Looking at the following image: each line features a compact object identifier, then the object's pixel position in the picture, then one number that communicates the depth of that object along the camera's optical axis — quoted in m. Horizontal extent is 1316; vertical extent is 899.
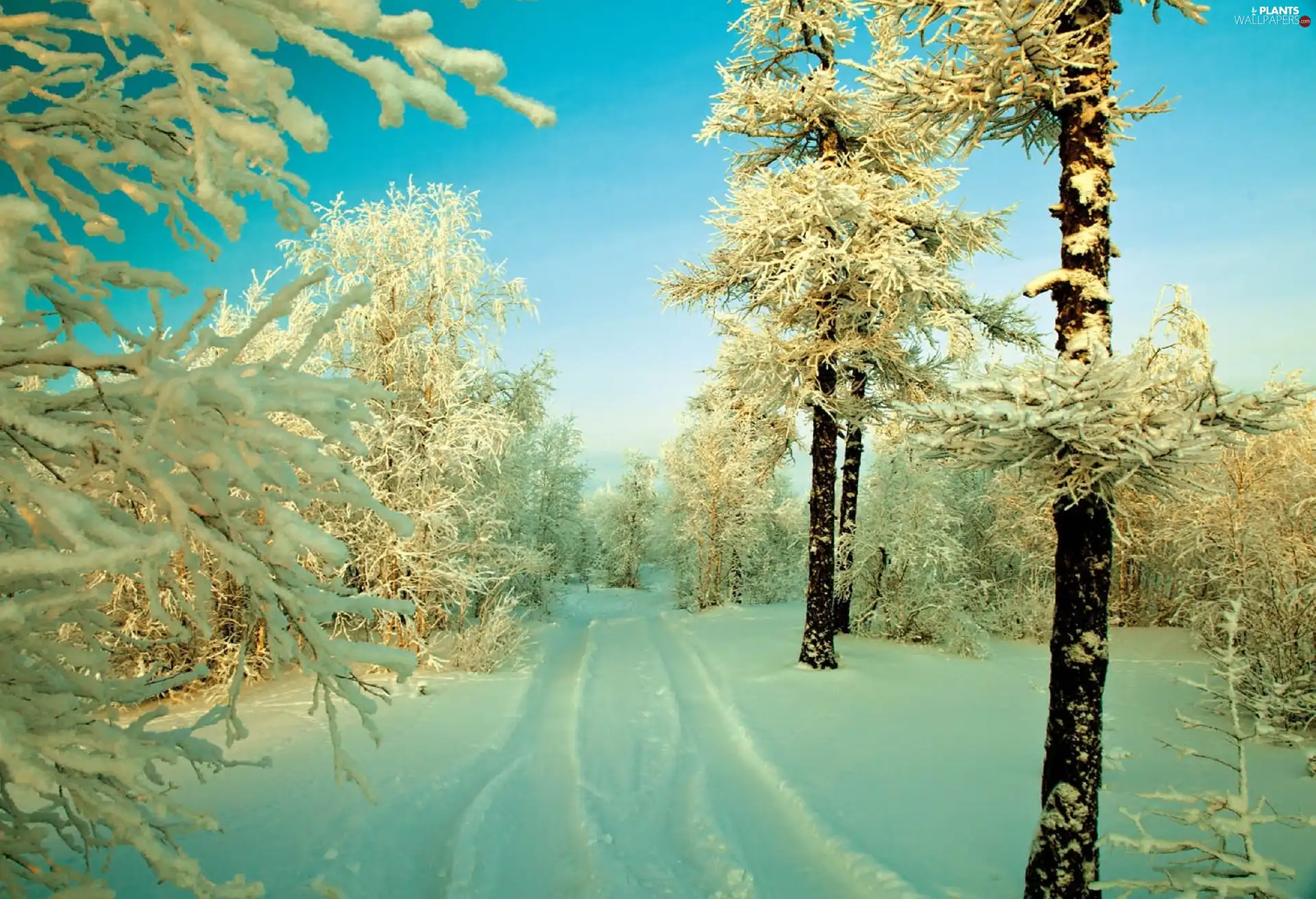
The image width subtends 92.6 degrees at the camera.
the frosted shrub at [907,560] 13.70
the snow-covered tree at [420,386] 10.77
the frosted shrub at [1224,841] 2.58
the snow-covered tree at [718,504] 23.34
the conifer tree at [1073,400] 3.10
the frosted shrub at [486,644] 10.80
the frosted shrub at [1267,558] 7.44
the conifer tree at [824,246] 9.09
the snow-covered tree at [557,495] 28.98
